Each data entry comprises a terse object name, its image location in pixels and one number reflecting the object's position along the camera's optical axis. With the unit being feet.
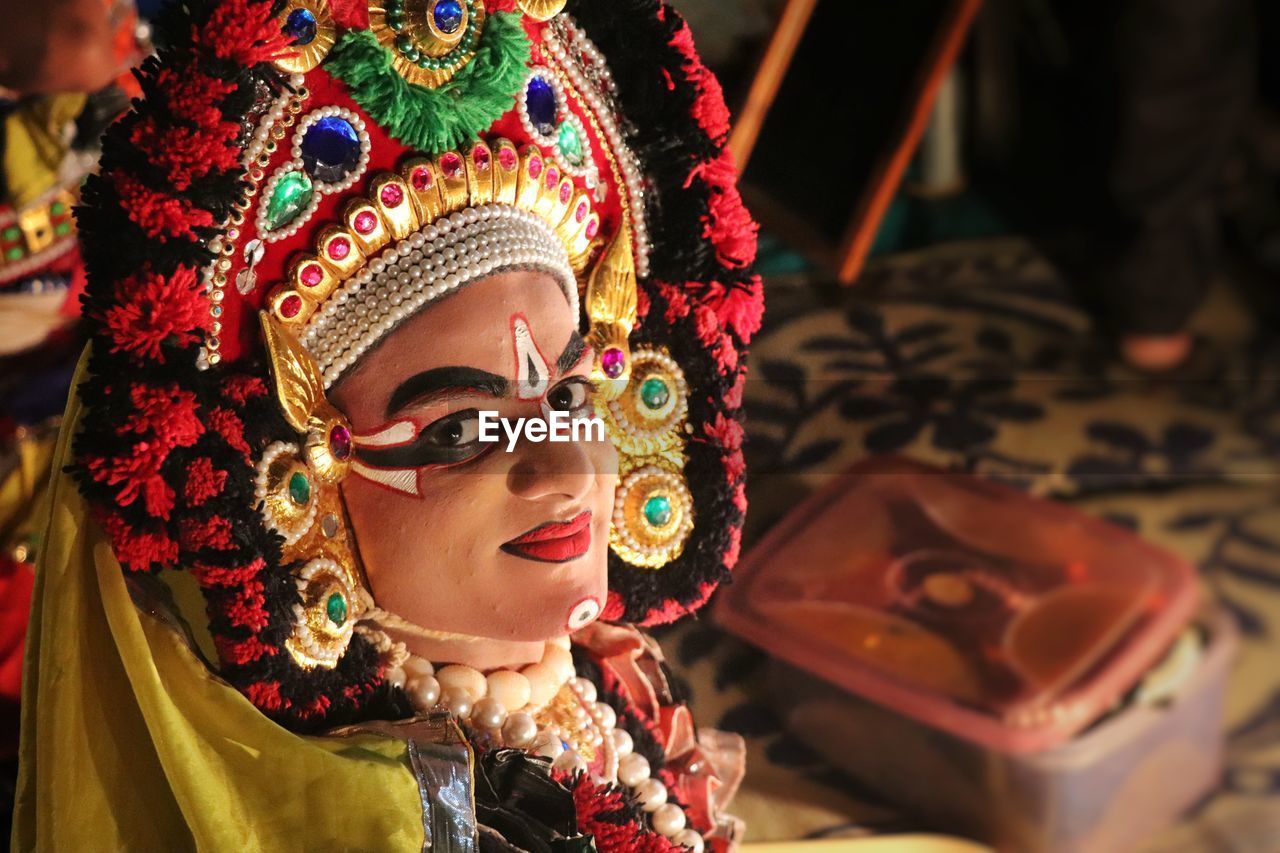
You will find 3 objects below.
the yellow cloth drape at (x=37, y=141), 7.11
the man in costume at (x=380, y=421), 5.80
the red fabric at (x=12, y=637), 6.85
